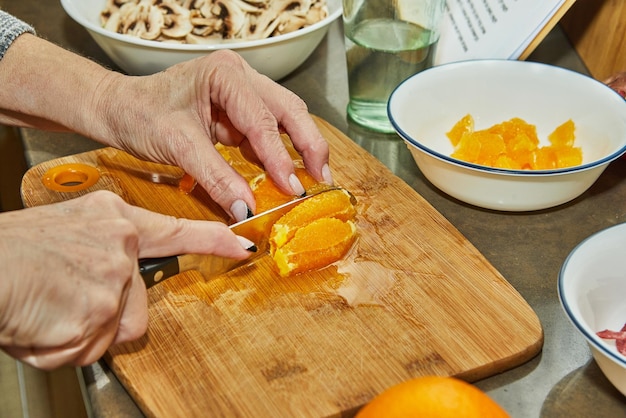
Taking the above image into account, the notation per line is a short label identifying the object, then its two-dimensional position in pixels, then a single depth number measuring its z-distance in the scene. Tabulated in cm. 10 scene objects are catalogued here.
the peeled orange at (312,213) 129
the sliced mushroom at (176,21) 178
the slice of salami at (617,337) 109
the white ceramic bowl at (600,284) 103
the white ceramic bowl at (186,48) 168
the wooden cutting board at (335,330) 107
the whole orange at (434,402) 87
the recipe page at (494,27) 168
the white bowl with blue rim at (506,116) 138
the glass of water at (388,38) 166
